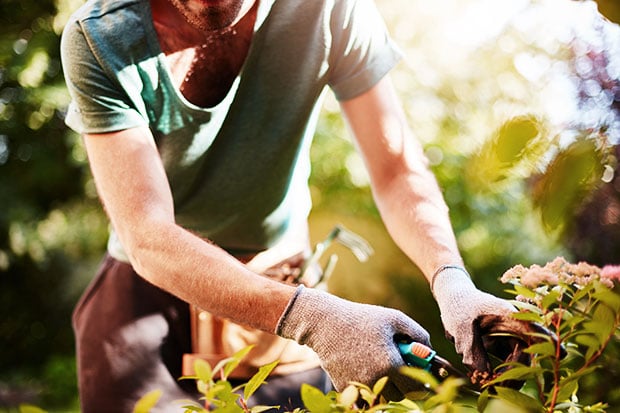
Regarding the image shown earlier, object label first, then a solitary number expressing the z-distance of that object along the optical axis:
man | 1.07
